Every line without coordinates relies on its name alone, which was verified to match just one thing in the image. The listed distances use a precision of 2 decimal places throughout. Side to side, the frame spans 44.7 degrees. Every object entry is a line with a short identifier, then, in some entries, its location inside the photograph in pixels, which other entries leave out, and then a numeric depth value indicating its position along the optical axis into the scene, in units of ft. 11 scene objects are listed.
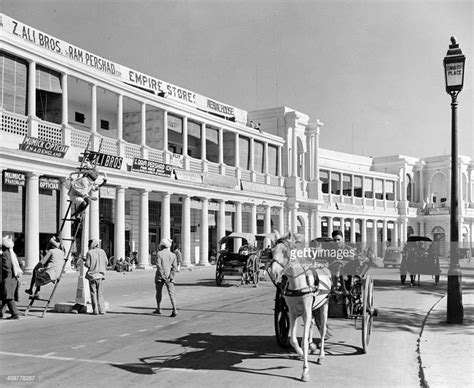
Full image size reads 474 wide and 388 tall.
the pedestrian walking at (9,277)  41.60
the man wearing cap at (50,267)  44.16
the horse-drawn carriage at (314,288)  25.00
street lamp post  38.40
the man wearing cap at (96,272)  43.80
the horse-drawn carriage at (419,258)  78.74
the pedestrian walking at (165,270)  43.93
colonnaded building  85.30
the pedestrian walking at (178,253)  111.77
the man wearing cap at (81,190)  46.39
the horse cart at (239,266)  74.43
